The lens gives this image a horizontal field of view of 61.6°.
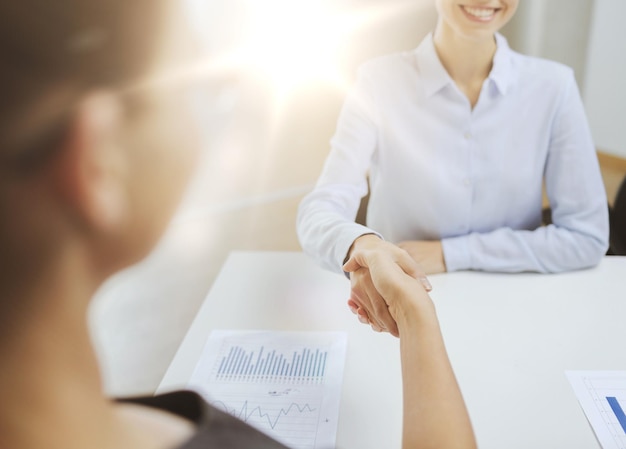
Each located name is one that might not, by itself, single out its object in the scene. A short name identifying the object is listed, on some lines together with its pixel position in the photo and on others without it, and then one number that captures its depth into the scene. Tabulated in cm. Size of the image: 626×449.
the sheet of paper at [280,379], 56
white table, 55
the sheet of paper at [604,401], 52
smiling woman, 79
